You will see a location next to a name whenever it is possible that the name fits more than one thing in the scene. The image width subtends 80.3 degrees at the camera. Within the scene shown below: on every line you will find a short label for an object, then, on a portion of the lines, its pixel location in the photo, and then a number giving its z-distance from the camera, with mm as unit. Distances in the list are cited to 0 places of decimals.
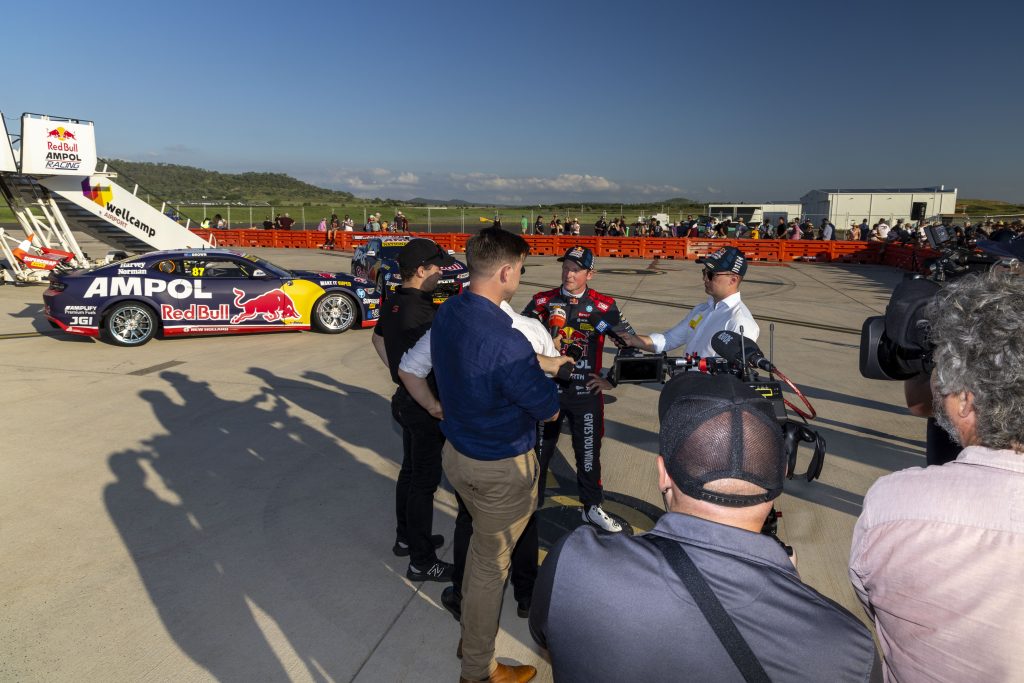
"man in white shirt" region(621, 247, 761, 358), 3729
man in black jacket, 3402
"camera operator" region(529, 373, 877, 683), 1135
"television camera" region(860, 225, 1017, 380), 2029
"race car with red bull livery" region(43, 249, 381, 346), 8773
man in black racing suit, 3922
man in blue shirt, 2385
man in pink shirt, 1337
